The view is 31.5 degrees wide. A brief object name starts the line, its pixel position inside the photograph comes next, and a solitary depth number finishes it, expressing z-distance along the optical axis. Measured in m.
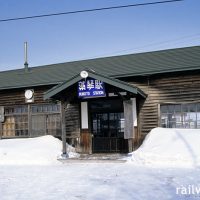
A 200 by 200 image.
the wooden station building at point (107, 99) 15.12
